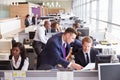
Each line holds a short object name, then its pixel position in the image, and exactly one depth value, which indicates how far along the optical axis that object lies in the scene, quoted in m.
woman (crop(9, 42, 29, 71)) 2.32
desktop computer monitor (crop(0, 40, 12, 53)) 3.44
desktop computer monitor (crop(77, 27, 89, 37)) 4.54
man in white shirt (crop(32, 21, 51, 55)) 4.10
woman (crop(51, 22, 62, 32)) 5.01
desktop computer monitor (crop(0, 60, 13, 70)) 1.58
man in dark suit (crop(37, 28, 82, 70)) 2.26
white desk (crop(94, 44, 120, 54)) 3.26
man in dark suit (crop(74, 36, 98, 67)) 2.60
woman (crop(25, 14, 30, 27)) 8.61
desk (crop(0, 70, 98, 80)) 1.52
